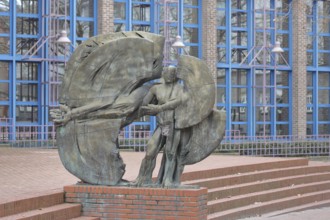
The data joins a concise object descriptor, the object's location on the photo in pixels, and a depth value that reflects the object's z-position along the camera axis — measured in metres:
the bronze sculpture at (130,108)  10.77
